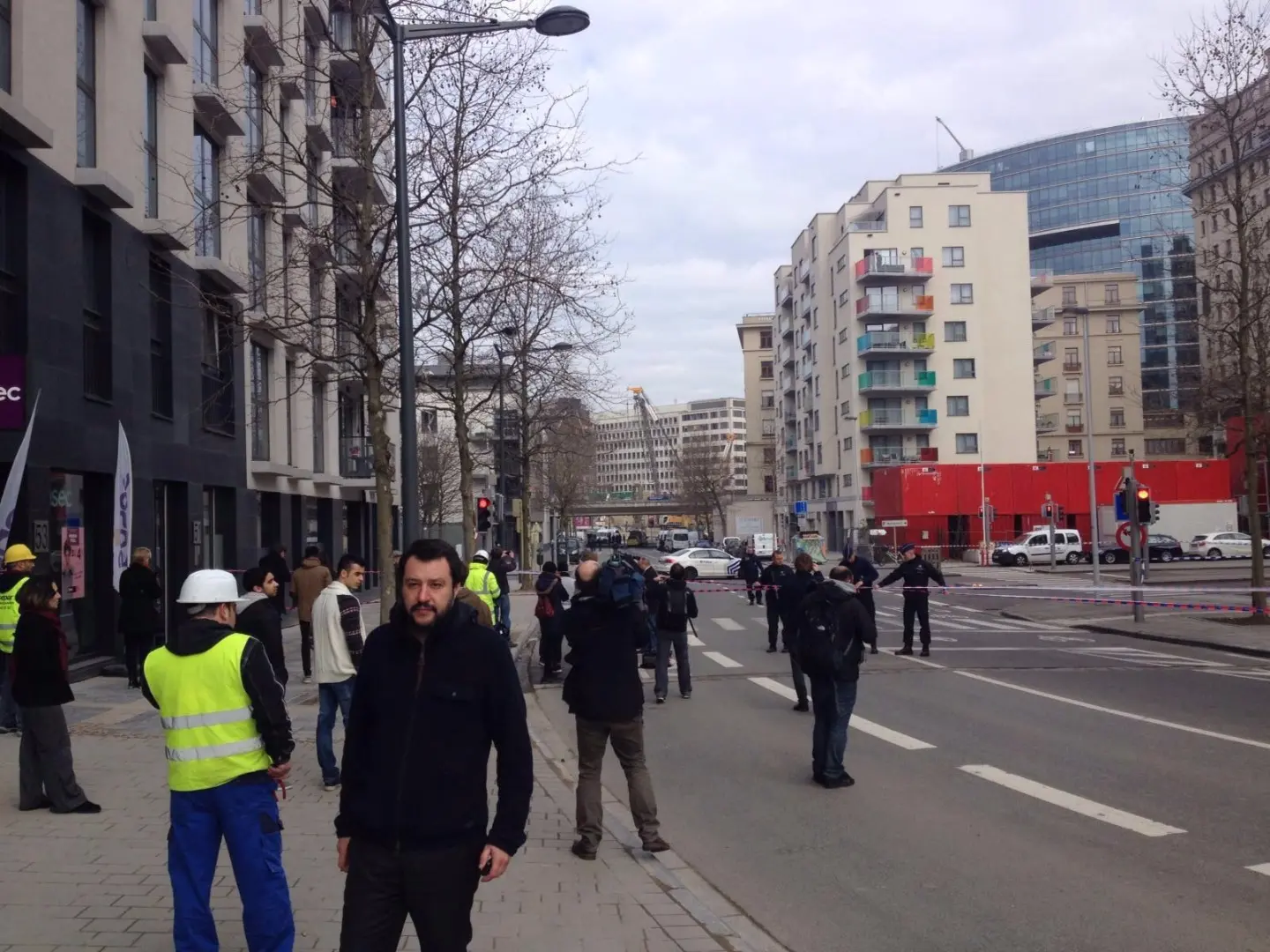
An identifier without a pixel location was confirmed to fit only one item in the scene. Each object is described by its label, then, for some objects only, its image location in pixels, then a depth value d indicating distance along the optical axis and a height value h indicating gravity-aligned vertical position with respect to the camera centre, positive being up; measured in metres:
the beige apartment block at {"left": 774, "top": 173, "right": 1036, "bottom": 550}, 73.75 +11.36
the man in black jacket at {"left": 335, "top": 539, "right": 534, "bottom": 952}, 3.66 -0.80
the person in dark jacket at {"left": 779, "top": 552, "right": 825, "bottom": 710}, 13.50 -1.26
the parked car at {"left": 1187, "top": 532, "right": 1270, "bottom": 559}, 56.44 -2.16
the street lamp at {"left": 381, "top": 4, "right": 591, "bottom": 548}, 12.23 +3.15
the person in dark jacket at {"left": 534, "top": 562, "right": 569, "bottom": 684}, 15.19 -1.16
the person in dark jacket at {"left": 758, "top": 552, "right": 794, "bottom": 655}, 18.66 -1.23
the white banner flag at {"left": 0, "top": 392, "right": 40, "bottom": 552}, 9.67 +0.29
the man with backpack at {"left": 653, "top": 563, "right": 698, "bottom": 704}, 14.68 -1.40
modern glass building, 102.36 +30.37
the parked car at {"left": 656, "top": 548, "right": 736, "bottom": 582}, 50.62 -2.19
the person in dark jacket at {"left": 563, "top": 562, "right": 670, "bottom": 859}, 7.28 -1.16
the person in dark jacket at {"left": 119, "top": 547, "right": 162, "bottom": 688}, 13.70 -0.92
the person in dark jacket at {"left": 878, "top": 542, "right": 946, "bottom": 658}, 18.42 -1.18
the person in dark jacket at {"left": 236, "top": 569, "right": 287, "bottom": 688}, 7.49 -0.65
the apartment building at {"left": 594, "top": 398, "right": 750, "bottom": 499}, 182.00 +7.70
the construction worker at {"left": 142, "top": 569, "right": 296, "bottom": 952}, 4.64 -0.99
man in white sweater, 8.88 -1.01
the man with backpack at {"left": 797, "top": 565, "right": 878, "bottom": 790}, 9.12 -1.22
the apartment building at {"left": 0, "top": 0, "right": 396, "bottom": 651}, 14.52 +3.99
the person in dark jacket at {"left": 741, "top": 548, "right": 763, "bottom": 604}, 28.45 -1.41
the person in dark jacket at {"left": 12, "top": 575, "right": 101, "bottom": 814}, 7.75 -1.20
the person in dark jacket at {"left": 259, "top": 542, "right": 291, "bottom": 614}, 14.55 -0.53
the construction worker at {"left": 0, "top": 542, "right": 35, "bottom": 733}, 9.28 -0.45
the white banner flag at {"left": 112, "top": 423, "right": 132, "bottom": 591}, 12.68 +0.16
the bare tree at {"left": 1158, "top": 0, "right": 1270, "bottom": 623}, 22.45 +5.89
